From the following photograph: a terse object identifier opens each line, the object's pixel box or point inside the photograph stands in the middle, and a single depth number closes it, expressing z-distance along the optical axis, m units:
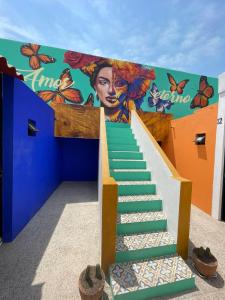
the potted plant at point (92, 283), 1.75
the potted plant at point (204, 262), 2.22
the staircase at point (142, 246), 2.00
